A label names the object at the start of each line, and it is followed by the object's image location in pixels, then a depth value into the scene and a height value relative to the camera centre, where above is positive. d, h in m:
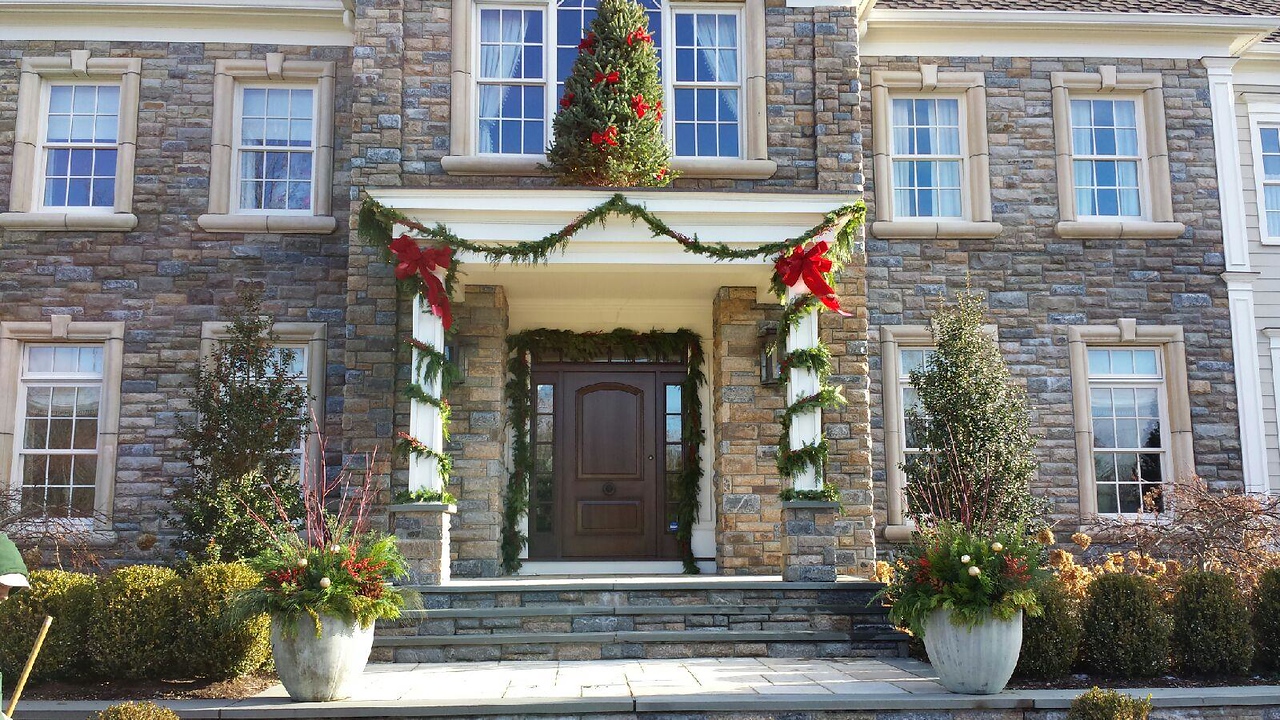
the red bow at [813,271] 8.82 +1.92
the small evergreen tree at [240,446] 8.82 +0.51
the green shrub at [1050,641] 7.12 -0.92
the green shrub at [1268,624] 7.43 -0.85
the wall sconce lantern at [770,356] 9.84 +1.37
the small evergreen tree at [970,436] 9.48 +0.60
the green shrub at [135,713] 5.05 -0.98
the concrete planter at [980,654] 6.61 -0.93
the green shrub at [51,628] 6.90 -0.79
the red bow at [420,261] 8.74 +1.98
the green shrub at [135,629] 6.88 -0.80
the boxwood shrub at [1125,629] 7.15 -0.85
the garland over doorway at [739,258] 8.83 +1.87
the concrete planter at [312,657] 6.43 -0.92
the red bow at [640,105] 9.37 +3.48
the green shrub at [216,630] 6.91 -0.81
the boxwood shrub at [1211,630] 7.22 -0.86
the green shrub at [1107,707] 5.45 -1.05
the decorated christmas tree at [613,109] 9.29 +3.44
